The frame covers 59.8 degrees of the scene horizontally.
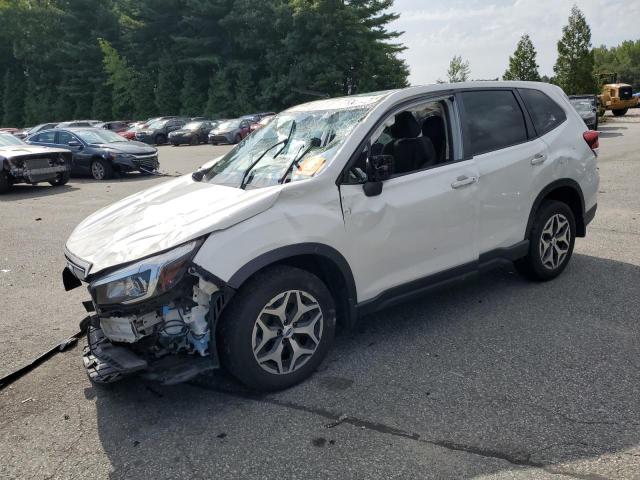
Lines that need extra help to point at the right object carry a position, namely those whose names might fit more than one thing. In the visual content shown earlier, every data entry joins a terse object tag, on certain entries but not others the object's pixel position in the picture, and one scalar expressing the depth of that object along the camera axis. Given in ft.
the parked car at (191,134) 110.22
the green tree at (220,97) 154.10
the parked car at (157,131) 117.29
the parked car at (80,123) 92.43
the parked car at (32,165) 43.01
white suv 10.37
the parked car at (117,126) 118.46
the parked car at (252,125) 102.12
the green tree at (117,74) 173.17
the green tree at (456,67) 142.72
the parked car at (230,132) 99.45
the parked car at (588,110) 71.77
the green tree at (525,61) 109.60
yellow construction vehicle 133.49
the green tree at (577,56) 109.19
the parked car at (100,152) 50.17
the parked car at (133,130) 112.50
